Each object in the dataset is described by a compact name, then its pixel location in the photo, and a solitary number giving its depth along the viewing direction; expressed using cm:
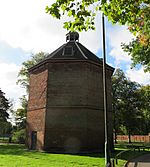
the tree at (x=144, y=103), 5144
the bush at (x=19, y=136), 4894
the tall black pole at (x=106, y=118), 1334
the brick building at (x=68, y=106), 2709
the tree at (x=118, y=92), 5400
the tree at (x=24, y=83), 4950
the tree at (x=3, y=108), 5834
